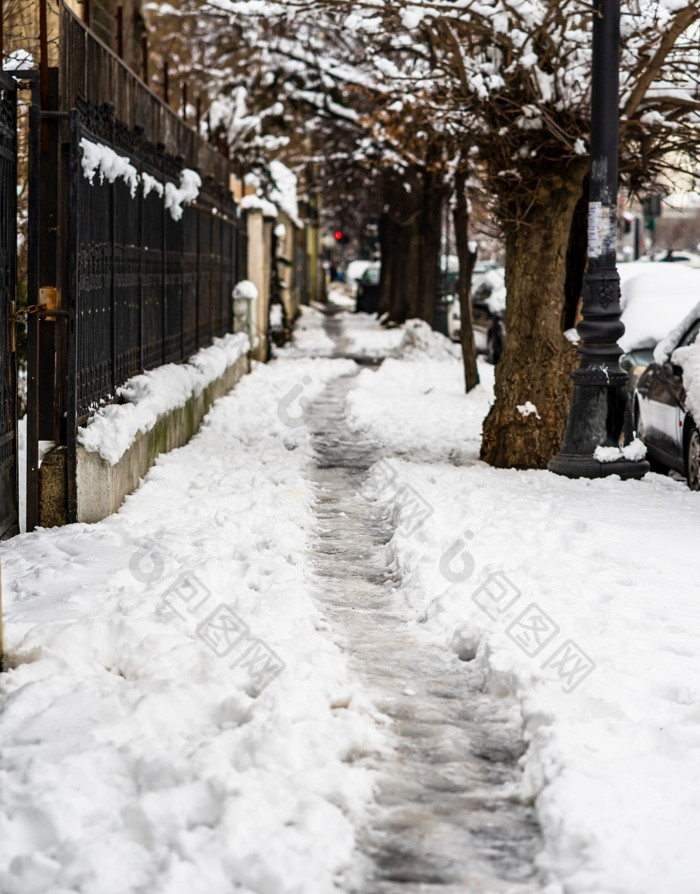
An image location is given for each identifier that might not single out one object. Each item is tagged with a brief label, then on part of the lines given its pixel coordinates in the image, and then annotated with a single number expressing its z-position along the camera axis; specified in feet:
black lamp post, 32.71
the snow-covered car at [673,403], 33.86
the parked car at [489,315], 80.94
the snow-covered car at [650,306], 44.93
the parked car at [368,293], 175.52
